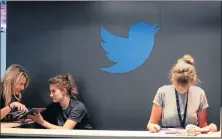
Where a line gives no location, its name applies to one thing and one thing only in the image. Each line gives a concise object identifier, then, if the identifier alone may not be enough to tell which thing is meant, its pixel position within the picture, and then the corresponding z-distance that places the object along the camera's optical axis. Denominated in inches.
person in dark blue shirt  131.0
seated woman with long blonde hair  130.8
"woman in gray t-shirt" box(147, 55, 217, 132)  128.0
